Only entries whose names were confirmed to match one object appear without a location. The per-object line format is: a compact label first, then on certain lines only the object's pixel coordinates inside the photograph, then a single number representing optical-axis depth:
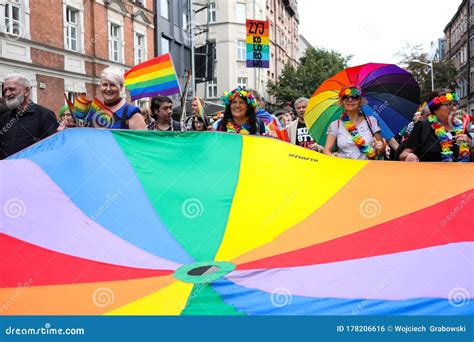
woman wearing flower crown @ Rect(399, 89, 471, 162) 4.51
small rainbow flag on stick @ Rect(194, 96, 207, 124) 6.73
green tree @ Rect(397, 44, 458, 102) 43.97
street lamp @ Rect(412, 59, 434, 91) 40.98
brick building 15.24
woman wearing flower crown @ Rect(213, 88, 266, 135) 5.08
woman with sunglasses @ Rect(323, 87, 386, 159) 4.64
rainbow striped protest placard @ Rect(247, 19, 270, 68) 16.41
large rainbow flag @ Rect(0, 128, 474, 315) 2.76
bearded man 4.88
